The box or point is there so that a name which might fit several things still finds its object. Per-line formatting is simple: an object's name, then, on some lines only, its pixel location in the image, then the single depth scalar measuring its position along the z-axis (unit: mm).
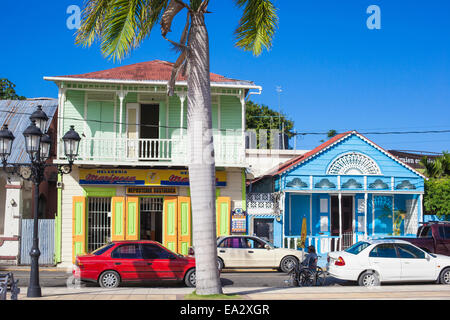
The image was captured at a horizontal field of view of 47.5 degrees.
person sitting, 15727
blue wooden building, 24109
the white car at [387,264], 15195
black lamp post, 12211
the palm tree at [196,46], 11125
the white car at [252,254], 18797
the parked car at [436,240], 19469
